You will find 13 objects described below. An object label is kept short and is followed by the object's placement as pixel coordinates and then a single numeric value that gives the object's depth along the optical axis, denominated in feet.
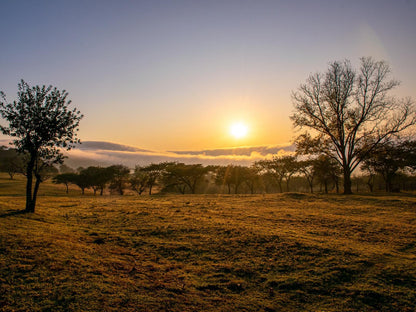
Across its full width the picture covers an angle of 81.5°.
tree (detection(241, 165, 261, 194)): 242.99
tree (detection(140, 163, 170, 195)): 225.15
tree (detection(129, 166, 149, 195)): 237.88
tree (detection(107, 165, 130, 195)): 235.44
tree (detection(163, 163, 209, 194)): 216.13
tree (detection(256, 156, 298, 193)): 221.25
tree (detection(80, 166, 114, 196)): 225.76
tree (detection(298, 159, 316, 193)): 208.78
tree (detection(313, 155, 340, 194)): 192.03
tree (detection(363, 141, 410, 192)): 147.27
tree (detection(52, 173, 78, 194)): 227.40
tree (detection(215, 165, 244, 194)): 241.55
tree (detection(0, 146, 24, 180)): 54.64
